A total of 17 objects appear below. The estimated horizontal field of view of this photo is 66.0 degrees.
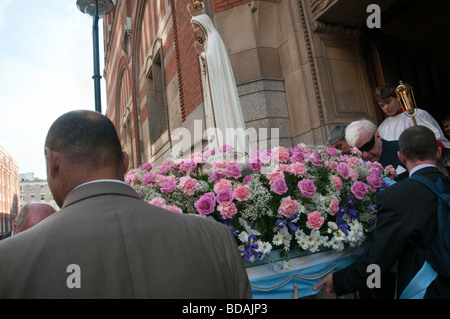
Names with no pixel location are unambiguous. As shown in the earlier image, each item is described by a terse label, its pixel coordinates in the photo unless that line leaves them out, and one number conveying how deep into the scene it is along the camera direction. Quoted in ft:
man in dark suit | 6.73
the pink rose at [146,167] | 9.09
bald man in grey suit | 3.45
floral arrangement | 7.09
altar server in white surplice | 14.38
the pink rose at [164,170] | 8.42
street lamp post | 21.30
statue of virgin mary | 11.65
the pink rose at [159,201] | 7.22
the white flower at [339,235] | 7.45
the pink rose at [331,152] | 8.67
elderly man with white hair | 11.04
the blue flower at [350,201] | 8.02
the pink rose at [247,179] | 7.64
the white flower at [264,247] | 6.83
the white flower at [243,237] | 6.93
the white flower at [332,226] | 7.52
